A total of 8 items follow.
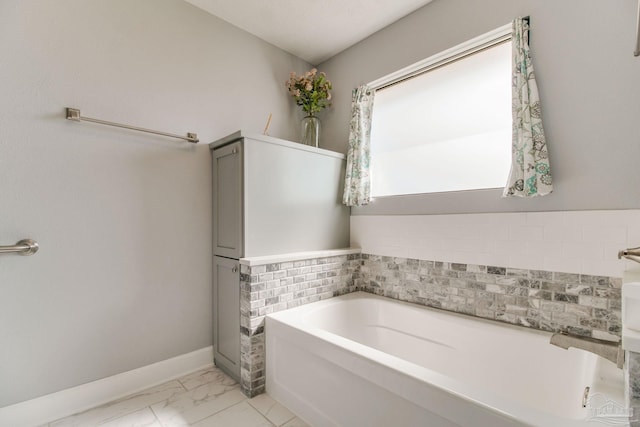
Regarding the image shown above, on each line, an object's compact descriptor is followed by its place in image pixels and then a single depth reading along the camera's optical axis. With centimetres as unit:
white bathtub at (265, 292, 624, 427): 96
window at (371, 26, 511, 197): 173
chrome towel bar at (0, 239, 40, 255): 136
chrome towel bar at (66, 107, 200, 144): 155
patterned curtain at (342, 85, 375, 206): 228
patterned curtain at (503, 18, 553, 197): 147
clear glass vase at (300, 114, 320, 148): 250
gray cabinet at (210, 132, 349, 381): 185
